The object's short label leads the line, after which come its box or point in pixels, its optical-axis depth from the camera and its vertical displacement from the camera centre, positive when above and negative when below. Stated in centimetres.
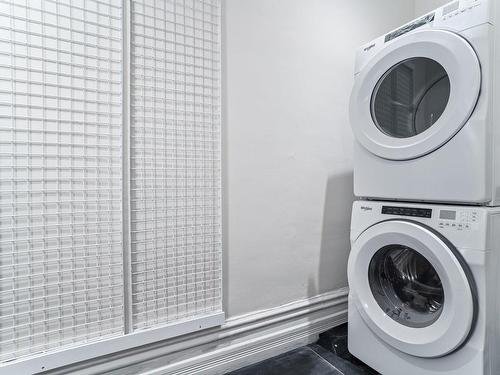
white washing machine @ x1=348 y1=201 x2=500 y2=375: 98 -41
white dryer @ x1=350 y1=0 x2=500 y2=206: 99 +29
